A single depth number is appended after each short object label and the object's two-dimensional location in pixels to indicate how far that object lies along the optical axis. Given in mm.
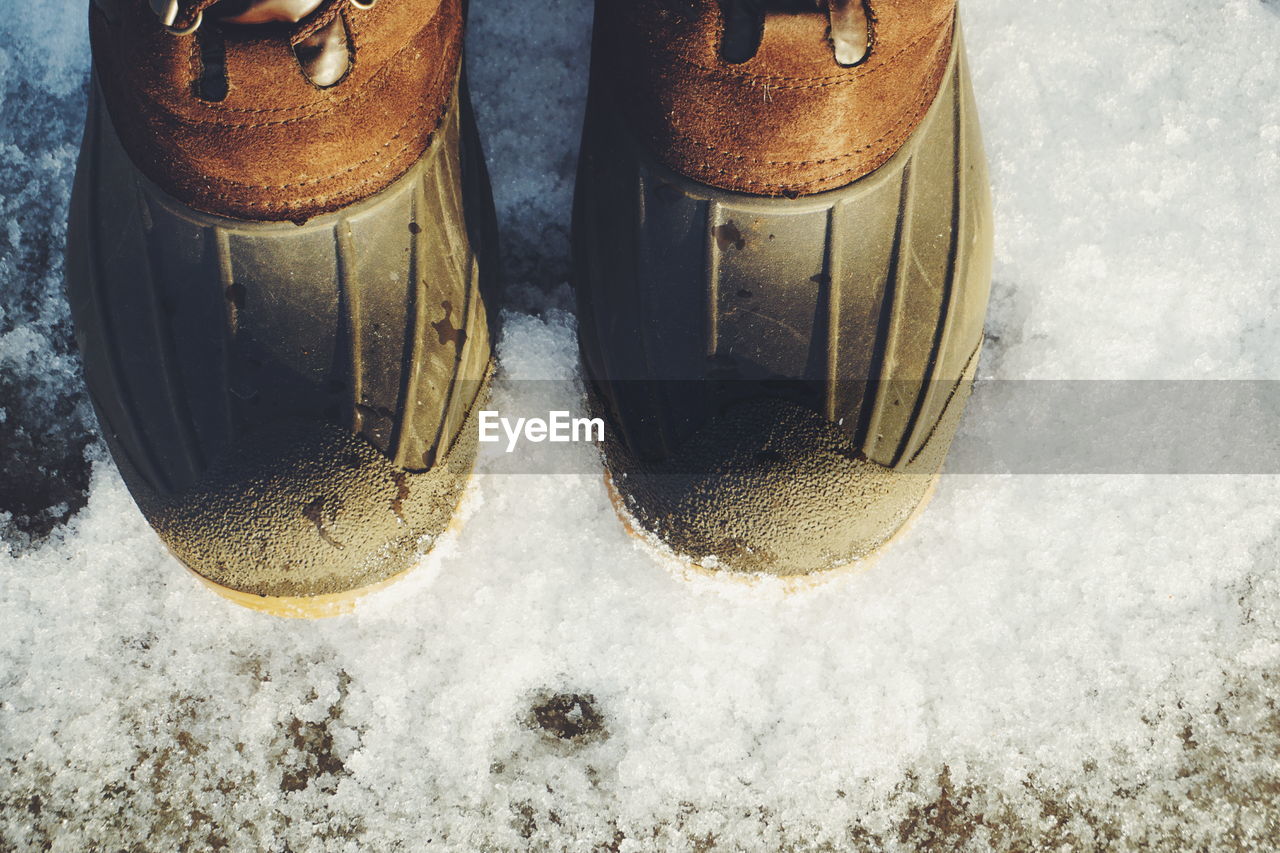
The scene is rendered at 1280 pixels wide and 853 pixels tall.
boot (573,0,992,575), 459
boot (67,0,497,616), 459
